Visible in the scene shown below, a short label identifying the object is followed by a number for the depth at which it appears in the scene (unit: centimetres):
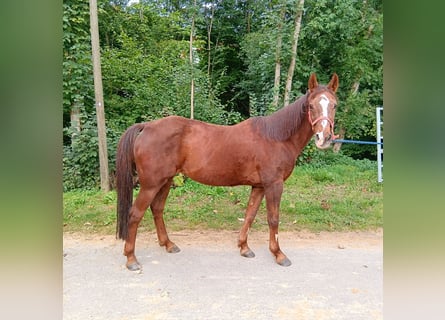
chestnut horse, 328
